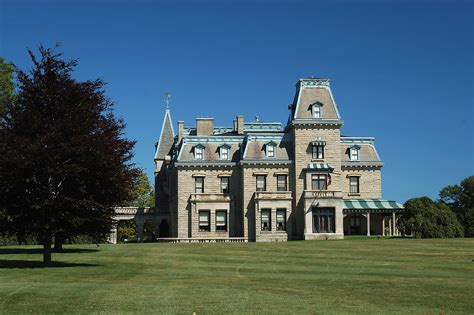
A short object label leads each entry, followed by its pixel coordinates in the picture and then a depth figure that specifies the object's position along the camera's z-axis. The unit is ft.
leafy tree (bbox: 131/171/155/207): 313.73
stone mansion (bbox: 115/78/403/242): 199.62
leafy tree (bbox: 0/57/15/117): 181.57
